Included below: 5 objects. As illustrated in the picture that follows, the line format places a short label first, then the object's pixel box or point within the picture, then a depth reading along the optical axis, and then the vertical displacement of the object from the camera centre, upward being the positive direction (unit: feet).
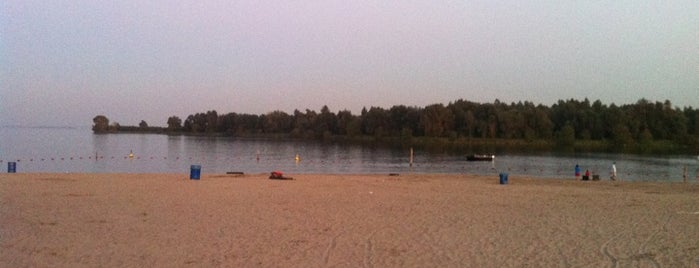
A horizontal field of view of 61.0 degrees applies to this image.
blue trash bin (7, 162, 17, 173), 107.20 -6.40
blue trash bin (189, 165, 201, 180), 90.17 -5.66
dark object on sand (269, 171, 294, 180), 93.53 -6.37
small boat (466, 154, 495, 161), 218.79 -7.16
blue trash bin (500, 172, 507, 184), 94.68 -6.33
